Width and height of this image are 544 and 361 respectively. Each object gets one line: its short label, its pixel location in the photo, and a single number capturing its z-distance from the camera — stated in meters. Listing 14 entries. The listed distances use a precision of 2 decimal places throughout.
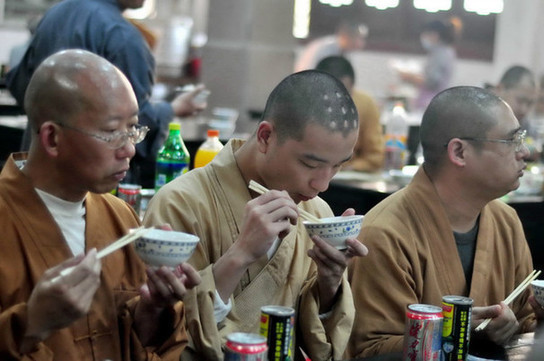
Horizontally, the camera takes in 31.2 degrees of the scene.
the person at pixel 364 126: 7.04
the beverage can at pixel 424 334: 2.51
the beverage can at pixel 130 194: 3.64
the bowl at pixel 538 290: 2.94
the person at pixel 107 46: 4.42
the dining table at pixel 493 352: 2.66
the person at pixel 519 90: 7.13
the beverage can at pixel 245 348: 2.11
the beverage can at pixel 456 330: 2.56
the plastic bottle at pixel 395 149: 6.62
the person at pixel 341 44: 9.52
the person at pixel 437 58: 12.15
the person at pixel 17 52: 7.93
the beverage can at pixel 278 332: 2.27
